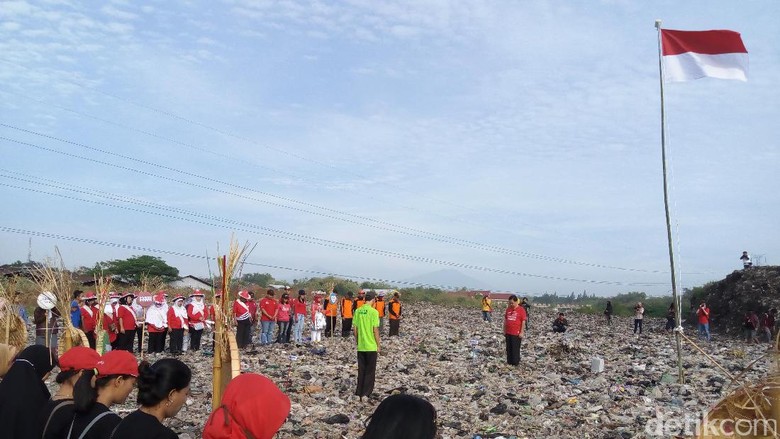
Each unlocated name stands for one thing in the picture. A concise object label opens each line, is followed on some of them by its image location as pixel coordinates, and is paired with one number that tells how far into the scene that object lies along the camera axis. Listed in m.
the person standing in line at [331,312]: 18.21
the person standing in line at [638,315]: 22.39
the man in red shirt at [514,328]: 11.60
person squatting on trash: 21.69
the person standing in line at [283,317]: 15.96
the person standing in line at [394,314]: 18.33
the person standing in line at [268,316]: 15.31
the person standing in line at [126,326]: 12.73
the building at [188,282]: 44.84
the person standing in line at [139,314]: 14.58
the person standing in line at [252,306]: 16.33
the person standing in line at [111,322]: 12.41
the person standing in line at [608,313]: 28.17
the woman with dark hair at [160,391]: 2.81
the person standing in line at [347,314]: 18.06
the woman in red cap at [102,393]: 3.15
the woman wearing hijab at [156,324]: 13.80
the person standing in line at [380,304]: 16.65
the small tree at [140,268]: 44.55
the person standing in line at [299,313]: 16.52
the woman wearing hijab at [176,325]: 14.02
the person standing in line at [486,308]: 25.41
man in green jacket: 8.82
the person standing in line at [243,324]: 14.11
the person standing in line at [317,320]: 16.78
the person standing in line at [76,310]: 11.39
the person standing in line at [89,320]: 12.00
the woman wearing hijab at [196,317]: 14.53
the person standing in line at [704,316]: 20.20
